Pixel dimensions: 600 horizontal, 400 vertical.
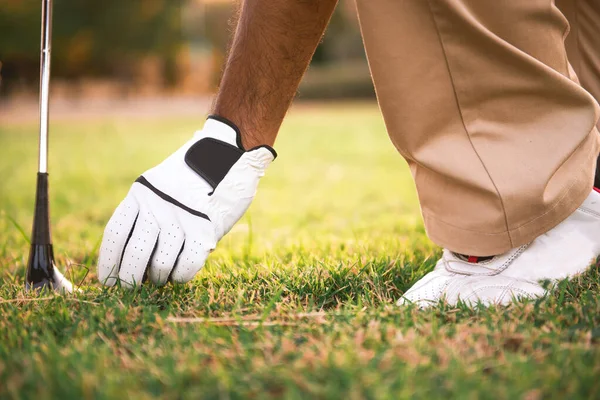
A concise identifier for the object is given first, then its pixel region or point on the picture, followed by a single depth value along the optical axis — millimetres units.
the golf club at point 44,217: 890
